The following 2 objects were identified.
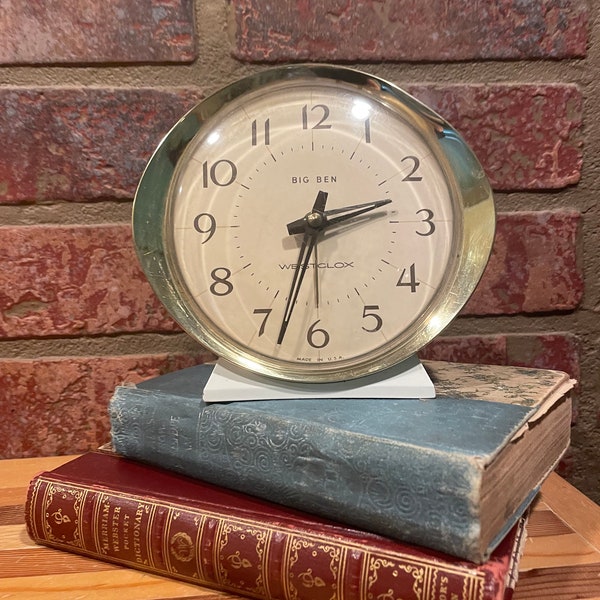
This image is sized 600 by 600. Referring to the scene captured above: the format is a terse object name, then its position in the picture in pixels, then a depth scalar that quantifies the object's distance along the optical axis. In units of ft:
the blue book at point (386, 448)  1.38
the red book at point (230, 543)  1.39
